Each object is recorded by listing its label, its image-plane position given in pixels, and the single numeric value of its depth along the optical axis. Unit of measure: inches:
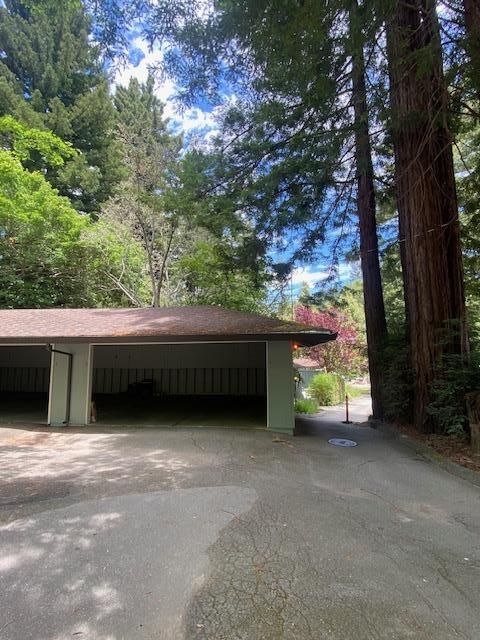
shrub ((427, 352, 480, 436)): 293.4
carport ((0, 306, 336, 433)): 368.5
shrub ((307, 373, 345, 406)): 855.1
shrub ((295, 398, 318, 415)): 671.8
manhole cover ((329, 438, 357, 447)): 337.4
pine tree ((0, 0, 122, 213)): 900.0
